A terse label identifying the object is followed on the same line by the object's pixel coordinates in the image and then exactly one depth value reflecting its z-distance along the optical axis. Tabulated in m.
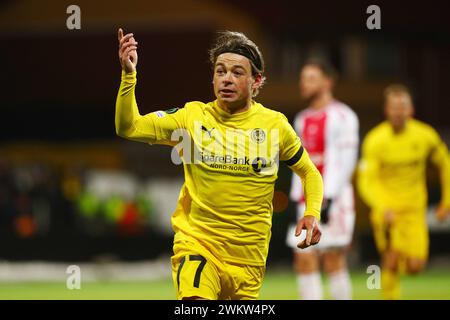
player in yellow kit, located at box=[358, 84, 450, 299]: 21.25
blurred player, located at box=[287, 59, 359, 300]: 18.69
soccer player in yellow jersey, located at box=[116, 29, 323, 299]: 11.49
